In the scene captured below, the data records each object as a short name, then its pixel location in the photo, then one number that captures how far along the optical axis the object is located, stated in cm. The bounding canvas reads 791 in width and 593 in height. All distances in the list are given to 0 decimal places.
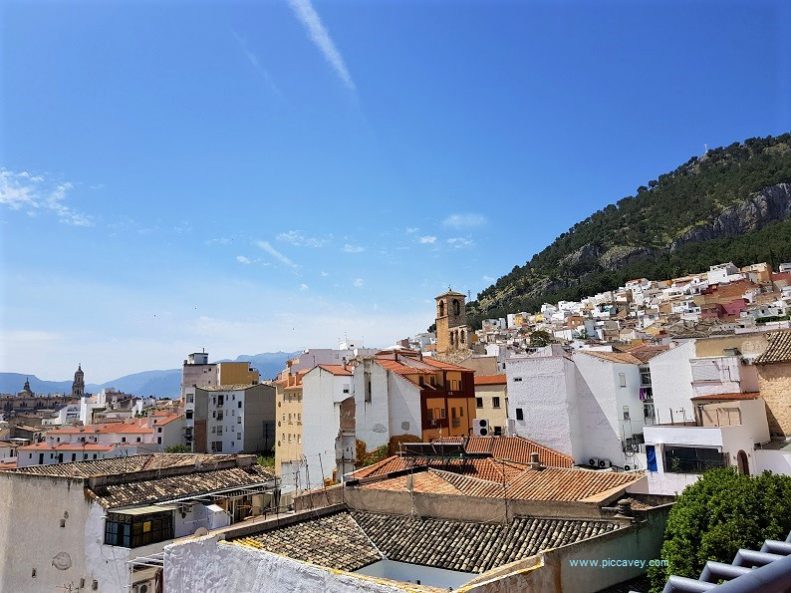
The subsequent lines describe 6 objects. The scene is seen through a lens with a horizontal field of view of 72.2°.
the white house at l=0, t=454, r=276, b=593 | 2094
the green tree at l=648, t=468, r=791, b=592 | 1009
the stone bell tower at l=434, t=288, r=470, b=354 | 6425
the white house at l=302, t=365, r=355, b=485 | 3394
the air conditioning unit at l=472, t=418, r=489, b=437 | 3881
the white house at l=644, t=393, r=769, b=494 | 1902
